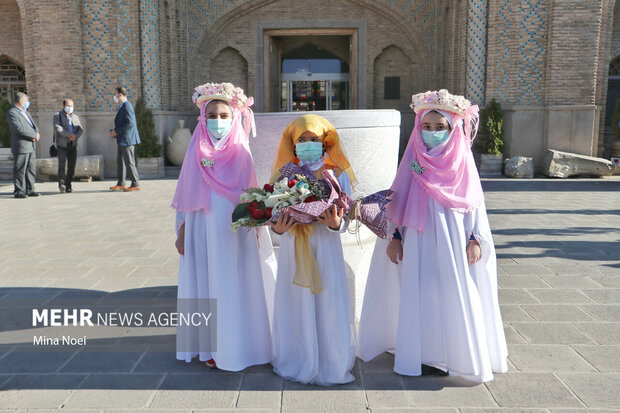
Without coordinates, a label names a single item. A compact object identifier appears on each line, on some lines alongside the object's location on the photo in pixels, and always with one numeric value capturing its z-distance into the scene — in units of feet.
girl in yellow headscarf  10.03
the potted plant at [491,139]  42.88
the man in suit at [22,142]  31.76
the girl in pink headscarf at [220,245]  10.46
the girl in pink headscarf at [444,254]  9.89
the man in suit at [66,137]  33.81
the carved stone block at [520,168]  42.04
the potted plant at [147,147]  42.80
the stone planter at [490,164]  43.45
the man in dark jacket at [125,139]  34.19
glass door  58.13
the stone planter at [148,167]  43.21
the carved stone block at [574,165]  41.65
